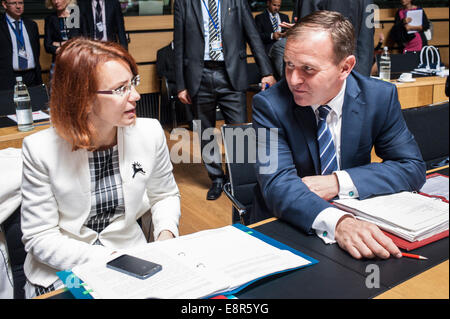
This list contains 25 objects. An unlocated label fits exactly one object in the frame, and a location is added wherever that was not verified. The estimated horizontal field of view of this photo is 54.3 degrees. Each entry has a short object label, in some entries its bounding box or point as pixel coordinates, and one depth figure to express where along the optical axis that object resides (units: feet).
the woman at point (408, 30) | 22.72
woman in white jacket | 4.56
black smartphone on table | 3.24
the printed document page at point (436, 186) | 5.04
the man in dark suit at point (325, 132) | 4.76
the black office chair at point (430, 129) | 7.49
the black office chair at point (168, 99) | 17.12
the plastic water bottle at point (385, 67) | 13.61
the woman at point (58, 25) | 14.40
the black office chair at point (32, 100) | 10.17
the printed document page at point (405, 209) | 3.86
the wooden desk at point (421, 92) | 12.55
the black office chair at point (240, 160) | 6.70
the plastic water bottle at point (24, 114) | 8.29
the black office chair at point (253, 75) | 17.85
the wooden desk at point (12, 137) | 7.78
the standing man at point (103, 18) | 15.01
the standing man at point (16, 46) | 14.12
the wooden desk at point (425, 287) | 2.96
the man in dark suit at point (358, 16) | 9.41
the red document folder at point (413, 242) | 3.69
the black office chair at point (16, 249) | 4.95
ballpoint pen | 3.56
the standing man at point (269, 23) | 18.62
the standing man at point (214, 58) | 11.24
